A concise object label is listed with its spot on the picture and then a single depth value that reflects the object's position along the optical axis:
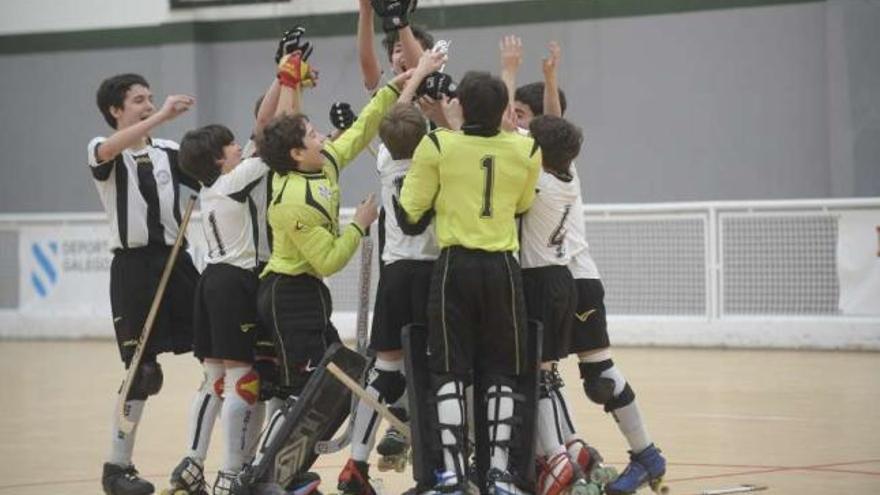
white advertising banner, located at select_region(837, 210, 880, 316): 28.98
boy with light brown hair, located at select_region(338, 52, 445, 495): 14.95
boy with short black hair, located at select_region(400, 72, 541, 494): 14.24
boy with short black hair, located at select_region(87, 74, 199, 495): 16.36
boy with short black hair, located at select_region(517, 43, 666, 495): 15.37
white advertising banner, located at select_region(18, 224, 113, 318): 35.12
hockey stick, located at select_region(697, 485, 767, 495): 15.23
